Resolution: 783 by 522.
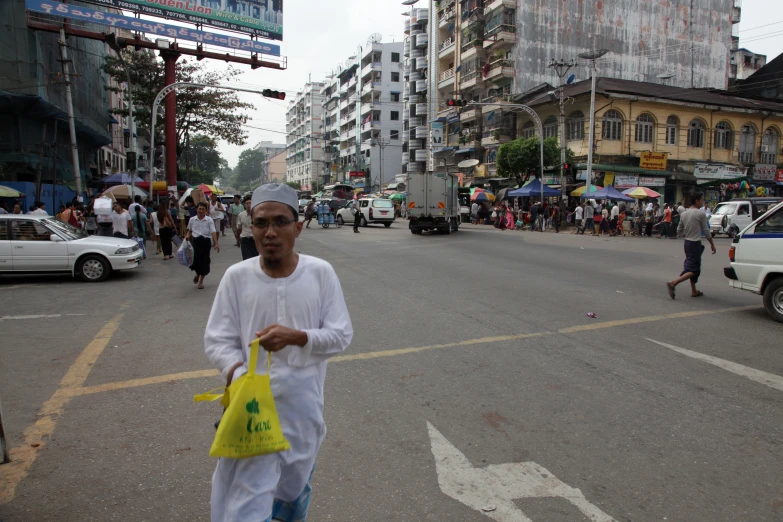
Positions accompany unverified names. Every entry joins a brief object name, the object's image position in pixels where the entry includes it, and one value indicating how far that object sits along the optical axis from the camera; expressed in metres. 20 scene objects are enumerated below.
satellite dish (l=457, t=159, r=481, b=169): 45.00
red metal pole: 30.12
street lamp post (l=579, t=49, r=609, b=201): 28.32
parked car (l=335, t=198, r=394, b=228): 30.55
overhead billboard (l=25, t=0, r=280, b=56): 25.25
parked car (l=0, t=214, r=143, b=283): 10.75
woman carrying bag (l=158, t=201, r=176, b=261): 14.99
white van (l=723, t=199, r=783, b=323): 7.56
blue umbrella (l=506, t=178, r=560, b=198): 30.58
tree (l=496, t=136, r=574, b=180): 32.88
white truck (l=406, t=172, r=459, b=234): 24.25
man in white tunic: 2.11
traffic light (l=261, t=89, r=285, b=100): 21.94
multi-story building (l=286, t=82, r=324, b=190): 105.16
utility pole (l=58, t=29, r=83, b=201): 21.09
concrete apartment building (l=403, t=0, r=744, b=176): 42.09
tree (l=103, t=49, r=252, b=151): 32.94
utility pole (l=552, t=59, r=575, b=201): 28.56
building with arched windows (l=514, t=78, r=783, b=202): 33.62
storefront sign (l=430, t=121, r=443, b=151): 52.62
